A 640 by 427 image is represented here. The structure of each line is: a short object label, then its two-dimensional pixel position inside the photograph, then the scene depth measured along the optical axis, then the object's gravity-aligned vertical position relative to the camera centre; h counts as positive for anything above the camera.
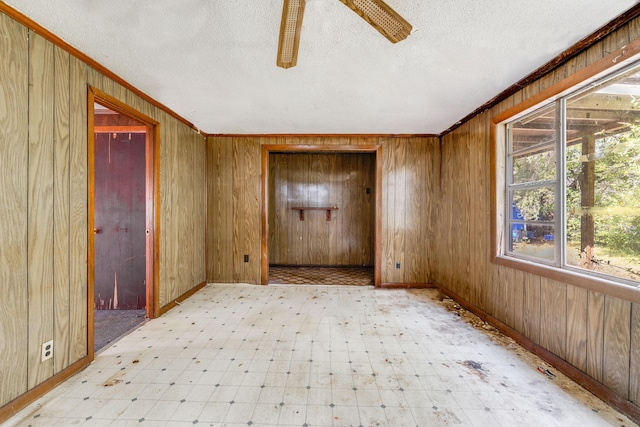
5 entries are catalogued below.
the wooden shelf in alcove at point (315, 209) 5.69 +0.08
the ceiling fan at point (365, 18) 1.28 +1.01
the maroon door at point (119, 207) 3.24 +0.07
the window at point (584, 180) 1.70 +0.25
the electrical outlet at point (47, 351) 1.76 -0.93
